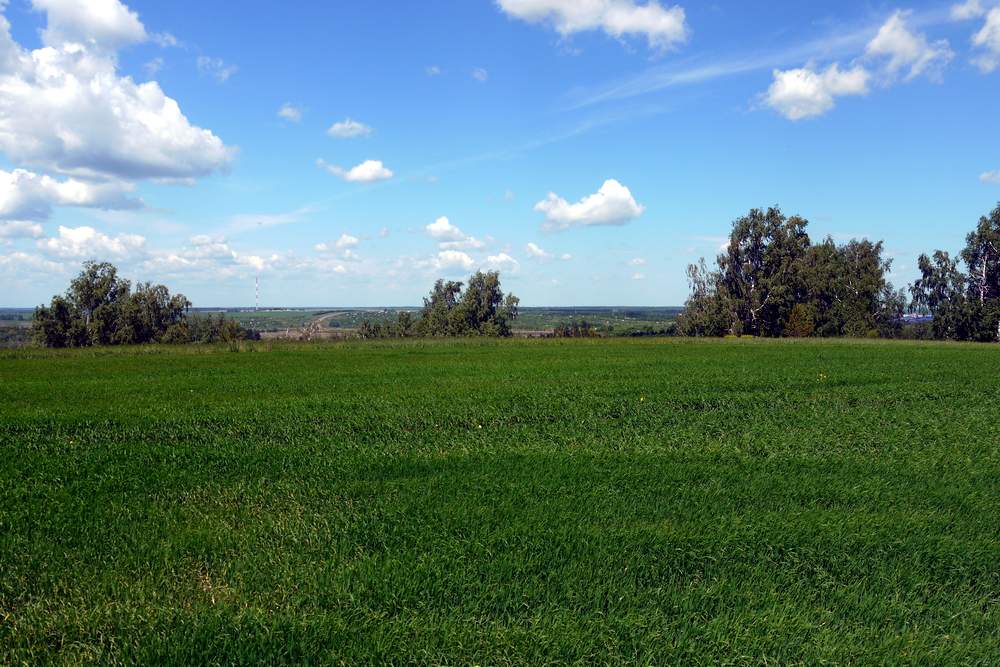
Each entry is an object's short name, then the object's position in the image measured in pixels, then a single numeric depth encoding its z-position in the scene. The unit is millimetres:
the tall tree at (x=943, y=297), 75000
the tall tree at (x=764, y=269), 79688
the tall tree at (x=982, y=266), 72438
